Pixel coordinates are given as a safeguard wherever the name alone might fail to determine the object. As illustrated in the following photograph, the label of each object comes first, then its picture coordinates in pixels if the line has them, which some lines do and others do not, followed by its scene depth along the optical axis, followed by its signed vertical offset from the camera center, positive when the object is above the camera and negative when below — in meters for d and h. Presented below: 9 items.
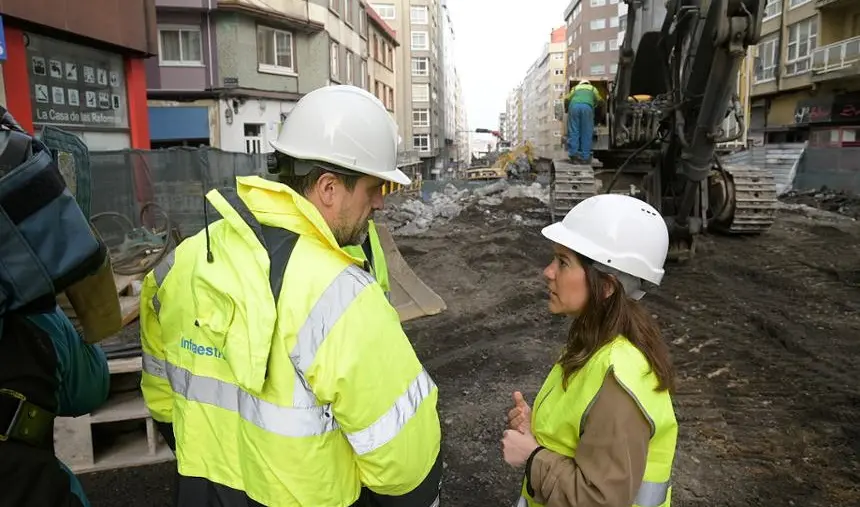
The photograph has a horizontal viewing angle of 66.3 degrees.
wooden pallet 3.77 -1.67
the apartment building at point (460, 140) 122.47 +1.50
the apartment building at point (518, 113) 153.41 +8.40
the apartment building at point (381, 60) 37.94 +5.48
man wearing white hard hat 1.52 -0.53
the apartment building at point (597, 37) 85.19 +14.11
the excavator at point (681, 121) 6.81 +0.31
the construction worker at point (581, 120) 12.45 +0.48
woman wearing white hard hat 1.76 -0.66
